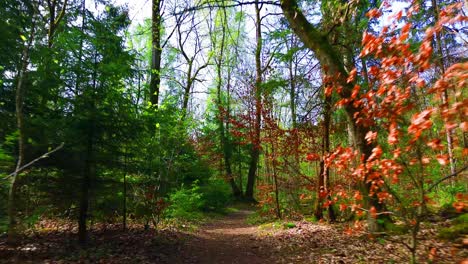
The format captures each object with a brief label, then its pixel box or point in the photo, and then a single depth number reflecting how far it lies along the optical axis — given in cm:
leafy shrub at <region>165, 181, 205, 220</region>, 1228
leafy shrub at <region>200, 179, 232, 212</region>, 1702
